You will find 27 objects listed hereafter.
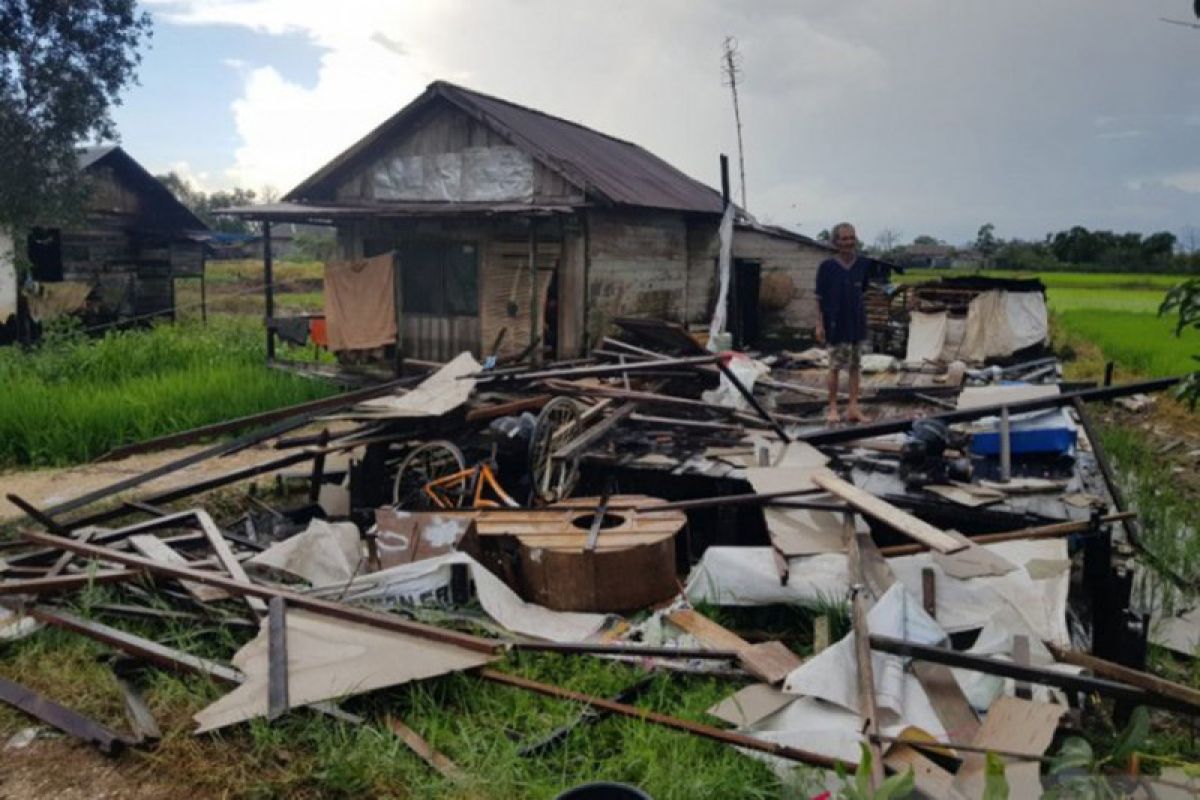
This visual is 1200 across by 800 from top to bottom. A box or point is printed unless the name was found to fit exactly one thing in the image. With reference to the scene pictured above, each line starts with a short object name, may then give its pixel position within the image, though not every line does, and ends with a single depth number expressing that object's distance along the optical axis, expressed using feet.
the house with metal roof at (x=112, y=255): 57.52
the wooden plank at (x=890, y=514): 15.16
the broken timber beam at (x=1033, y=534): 16.03
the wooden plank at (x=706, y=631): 14.99
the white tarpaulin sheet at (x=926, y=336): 53.36
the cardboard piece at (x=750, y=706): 12.33
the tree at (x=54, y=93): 50.19
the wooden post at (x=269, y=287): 44.57
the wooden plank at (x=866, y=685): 10.50
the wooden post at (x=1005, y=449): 19.80
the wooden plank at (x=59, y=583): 16.34
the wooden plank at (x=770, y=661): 13.16
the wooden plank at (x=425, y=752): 11.76
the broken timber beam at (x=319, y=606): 14.16
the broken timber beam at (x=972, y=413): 19.20
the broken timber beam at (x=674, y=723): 11.07
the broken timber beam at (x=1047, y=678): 10.55
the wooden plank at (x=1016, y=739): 10.33
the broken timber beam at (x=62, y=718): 12.47
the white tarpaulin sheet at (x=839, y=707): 11.39
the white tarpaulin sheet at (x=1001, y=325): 53.67
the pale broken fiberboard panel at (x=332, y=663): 12.86
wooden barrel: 17.12
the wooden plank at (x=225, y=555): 15.87
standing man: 25.70
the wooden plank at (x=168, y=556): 16.21
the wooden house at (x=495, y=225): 39.96
